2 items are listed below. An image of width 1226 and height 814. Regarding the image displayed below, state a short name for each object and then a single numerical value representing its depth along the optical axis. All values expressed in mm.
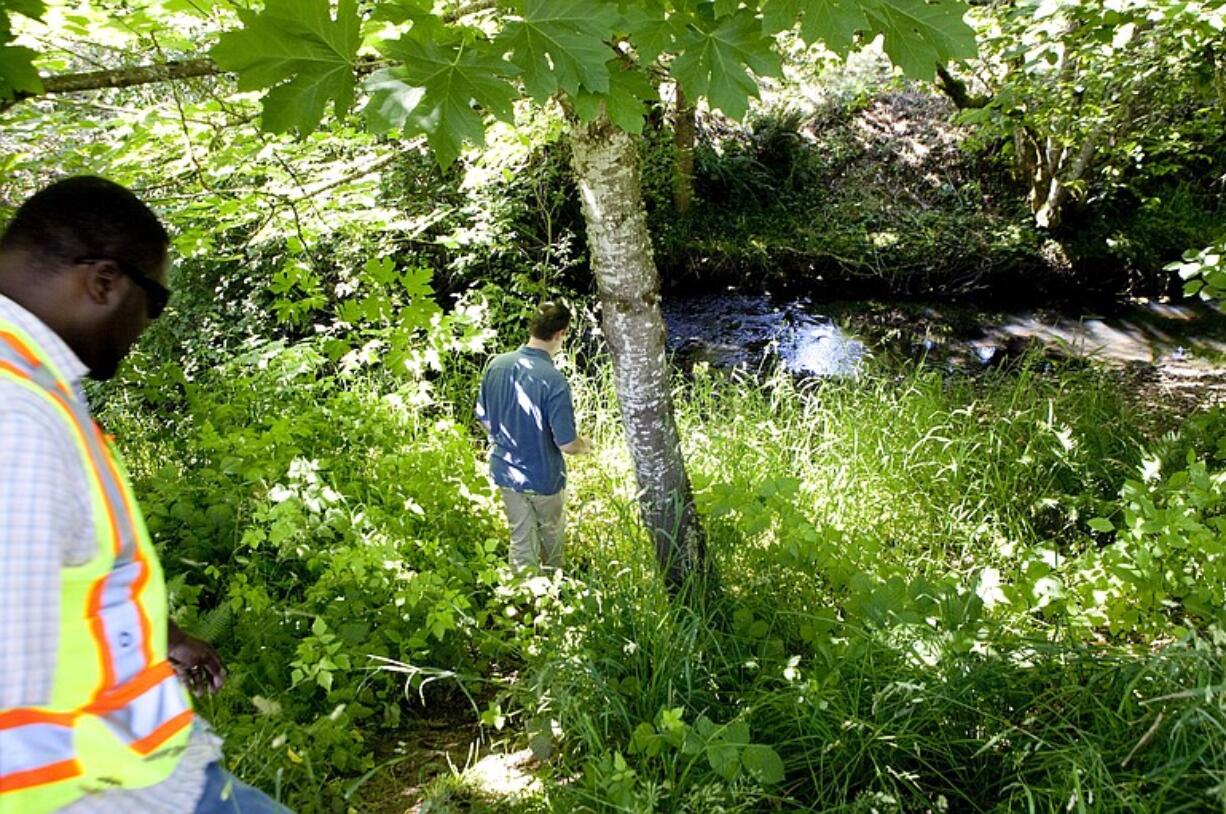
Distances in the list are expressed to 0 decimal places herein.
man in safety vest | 973
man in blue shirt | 3582
